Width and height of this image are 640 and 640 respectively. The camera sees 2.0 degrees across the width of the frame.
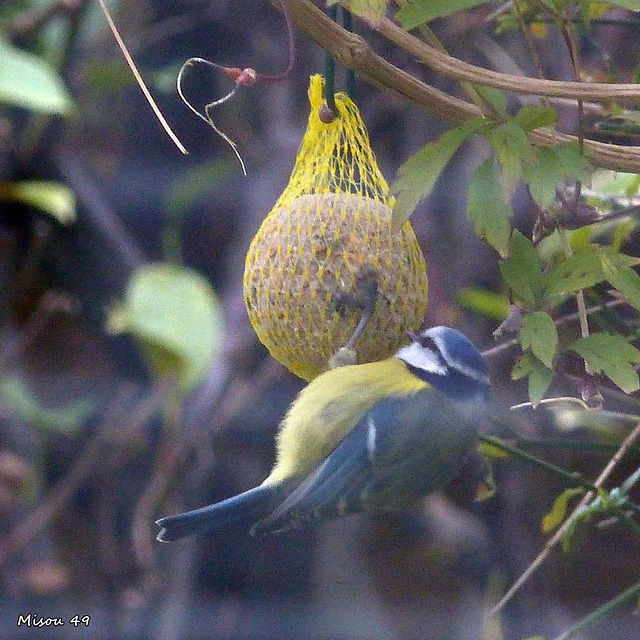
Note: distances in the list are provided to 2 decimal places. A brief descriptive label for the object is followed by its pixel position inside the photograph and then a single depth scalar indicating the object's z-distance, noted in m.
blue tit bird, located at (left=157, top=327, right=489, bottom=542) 5.84
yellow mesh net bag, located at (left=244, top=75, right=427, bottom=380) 5.84
